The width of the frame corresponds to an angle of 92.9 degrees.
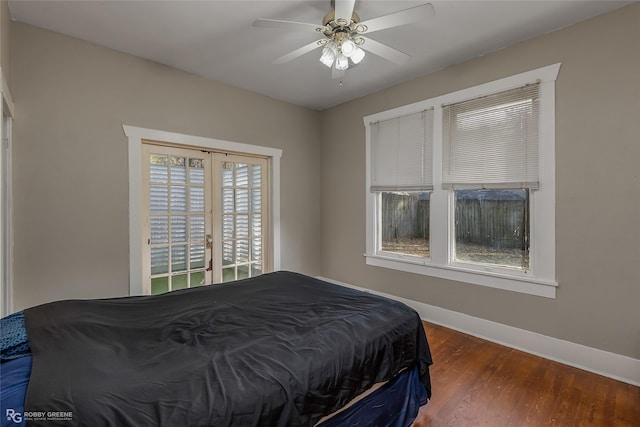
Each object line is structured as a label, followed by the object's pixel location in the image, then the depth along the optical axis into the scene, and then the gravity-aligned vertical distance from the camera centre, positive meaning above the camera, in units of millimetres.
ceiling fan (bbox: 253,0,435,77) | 1788 +1155
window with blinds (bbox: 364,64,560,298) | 2617 +262
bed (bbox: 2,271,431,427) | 988 -600
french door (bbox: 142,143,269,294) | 3170 -63
